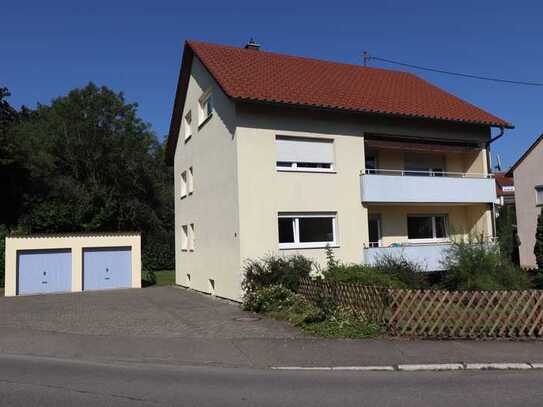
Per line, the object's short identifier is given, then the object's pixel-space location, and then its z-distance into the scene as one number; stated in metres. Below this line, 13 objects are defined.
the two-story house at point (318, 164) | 15.23
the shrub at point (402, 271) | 13.02
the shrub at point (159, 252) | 32.84
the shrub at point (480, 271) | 11.72
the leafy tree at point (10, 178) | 27.94
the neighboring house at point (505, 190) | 42.30
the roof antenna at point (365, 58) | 27.28
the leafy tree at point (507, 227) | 17.20
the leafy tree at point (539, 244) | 17.33
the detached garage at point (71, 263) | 20.53
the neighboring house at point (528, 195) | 26.52
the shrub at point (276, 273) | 13.39
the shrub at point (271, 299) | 12.47
